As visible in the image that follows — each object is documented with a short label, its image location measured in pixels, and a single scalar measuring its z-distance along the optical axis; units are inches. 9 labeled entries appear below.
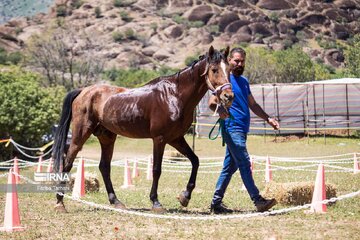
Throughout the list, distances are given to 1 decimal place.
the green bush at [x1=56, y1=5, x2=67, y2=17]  6134.4
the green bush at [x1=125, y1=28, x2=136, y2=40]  5408.5
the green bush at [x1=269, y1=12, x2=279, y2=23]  5625.0
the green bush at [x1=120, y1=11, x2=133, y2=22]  5930.1
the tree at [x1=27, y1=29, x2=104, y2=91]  2610.7
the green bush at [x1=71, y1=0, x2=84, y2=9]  6253.0
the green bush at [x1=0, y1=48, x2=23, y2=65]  4389.0
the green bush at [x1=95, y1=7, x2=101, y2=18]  5978.3
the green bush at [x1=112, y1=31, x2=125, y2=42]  5403.5
